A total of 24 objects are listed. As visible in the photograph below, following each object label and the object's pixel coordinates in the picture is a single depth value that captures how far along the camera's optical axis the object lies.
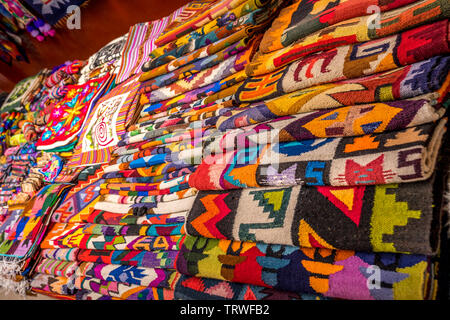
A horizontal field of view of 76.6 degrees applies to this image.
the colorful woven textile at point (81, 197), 0.91
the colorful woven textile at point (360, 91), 0.39
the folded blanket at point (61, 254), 0.82
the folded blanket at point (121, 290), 0.60
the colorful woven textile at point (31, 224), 0.96
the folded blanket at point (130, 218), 0.66
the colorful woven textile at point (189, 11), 1.00
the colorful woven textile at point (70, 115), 1.29
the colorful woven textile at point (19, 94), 1.91
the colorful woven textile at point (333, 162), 0.35
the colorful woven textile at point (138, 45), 1.34
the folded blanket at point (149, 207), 0.66
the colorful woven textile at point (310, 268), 0.33
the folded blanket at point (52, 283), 0.78
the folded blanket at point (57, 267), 0.80
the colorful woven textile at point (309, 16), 0.53
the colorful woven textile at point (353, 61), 0.42
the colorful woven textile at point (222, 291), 0.44
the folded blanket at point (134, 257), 0.62
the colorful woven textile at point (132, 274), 0.60
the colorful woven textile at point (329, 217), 0.33
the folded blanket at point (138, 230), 0.64
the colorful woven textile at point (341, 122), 0.37
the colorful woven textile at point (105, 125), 1.07
